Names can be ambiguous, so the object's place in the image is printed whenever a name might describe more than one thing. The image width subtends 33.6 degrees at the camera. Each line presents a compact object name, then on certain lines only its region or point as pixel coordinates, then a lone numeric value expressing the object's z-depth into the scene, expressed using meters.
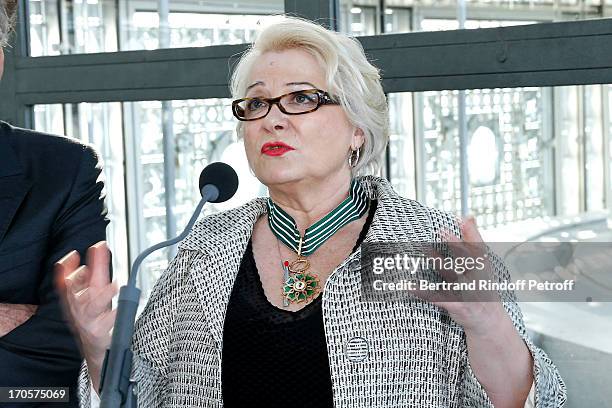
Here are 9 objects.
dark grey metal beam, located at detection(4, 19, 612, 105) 2.44
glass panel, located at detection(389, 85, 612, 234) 2.60
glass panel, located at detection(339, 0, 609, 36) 2.50
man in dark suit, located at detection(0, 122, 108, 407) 2.50
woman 2.06
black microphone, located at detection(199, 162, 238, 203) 1.96
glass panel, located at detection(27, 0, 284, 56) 3.15
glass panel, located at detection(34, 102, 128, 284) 3.51
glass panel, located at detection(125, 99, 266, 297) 3.26
